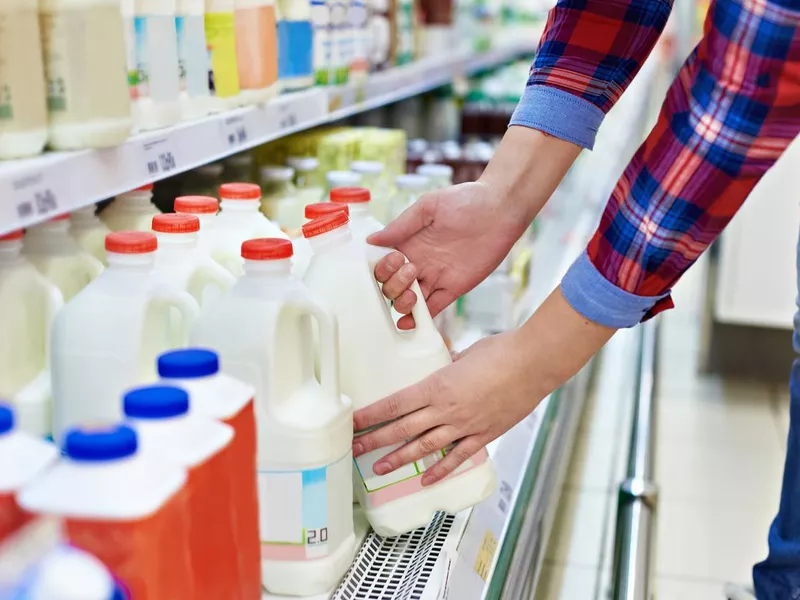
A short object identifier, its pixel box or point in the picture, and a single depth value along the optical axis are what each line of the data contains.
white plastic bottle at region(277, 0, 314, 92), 1.99
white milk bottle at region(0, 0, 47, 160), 1.05
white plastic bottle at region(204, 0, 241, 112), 1.61
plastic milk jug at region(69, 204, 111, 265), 1.39
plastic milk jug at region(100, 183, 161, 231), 1.49
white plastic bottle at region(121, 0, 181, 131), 1.34
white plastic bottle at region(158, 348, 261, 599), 0.89
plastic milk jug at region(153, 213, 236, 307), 1.22
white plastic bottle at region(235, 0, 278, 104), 1.72
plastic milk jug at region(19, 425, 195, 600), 0.70
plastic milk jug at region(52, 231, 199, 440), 1.06
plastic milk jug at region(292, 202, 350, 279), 1.38
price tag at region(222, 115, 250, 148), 1.58
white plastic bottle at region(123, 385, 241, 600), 0.80
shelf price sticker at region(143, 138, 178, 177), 1.30
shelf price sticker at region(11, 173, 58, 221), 1.00
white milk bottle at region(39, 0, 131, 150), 1.12
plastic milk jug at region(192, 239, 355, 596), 1.09
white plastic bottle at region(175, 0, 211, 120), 1.51
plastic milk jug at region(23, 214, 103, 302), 1.26
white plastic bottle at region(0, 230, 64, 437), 1.15
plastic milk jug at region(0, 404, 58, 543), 0.71
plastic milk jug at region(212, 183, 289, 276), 1.40
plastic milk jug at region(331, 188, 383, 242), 1.48
